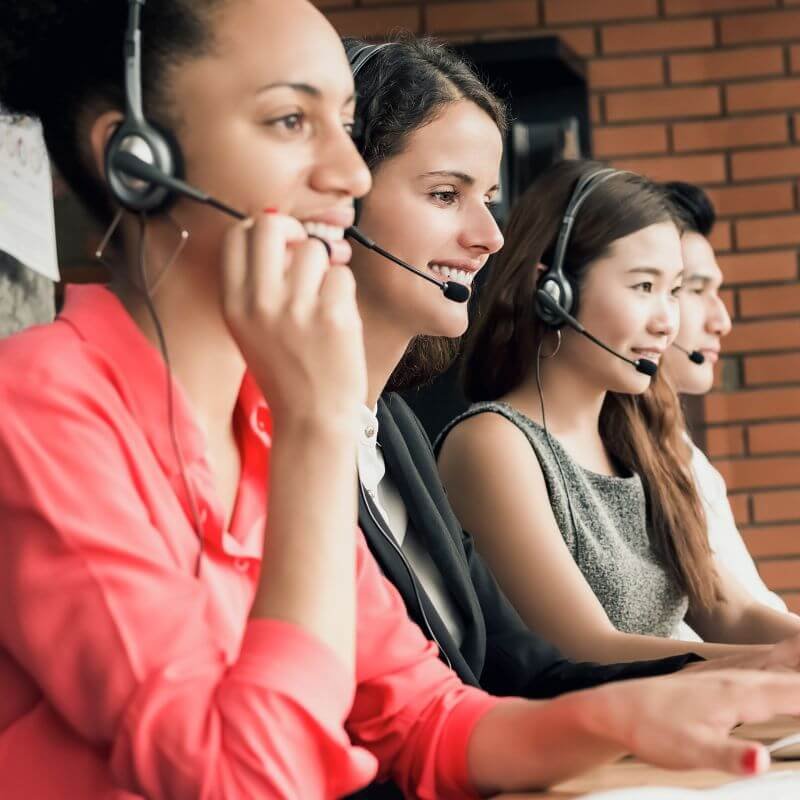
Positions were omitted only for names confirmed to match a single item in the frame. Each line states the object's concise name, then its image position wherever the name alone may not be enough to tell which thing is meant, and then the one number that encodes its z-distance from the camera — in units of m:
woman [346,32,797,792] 2.82
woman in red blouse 1.48
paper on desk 1.58
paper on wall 2.66
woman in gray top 3.46
